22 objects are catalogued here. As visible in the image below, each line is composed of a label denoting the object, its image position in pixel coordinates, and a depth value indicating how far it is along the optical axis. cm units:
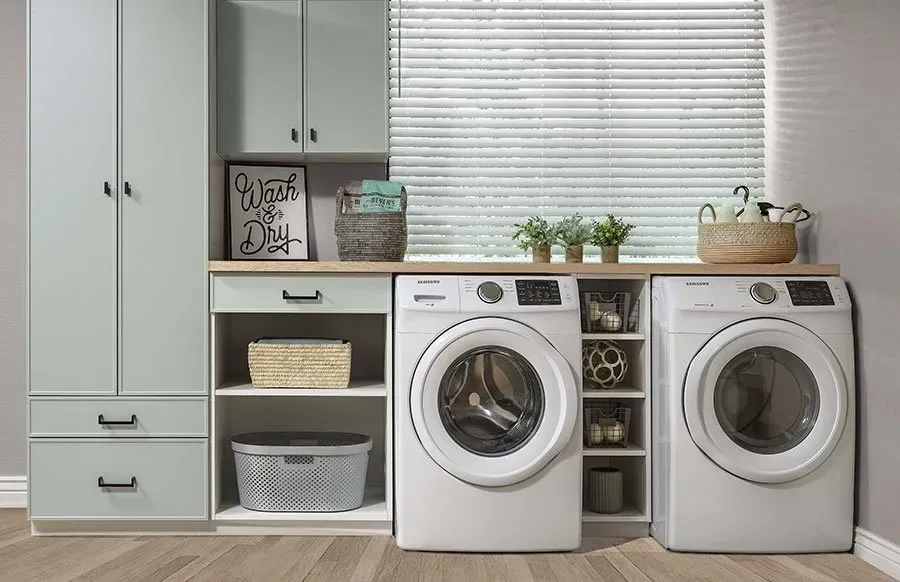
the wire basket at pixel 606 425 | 299
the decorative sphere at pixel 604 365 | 300
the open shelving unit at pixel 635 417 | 290
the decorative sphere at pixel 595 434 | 298
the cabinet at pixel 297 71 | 303
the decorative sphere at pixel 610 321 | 296
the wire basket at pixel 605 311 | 297
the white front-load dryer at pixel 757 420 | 270
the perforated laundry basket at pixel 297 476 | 292
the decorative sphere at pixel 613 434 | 299
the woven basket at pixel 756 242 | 292
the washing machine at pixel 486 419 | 268
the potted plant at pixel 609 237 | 322
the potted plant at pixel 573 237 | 320
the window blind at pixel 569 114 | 347
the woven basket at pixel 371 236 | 302
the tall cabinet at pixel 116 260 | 285
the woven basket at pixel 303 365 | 292
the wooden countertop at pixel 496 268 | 284
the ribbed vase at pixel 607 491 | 299
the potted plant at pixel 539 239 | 323
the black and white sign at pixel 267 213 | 330
